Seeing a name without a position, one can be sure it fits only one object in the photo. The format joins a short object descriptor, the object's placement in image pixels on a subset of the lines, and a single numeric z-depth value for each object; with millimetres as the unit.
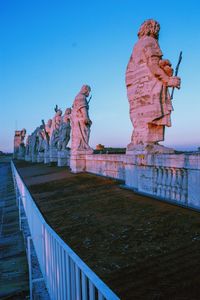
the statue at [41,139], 40431
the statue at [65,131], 24861
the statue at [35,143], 46844
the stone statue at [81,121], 17391
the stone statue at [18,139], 78125
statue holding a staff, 8039
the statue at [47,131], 35925
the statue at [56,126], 29672
